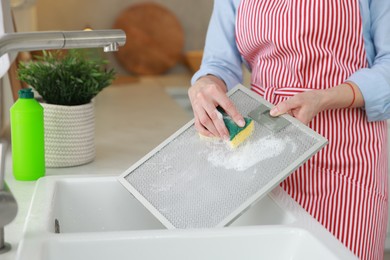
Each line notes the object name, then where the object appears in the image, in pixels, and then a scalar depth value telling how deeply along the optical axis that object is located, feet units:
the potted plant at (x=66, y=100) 7.36
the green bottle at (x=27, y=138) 6.80
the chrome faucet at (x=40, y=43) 5.06
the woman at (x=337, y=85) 6.30
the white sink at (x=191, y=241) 5.13
